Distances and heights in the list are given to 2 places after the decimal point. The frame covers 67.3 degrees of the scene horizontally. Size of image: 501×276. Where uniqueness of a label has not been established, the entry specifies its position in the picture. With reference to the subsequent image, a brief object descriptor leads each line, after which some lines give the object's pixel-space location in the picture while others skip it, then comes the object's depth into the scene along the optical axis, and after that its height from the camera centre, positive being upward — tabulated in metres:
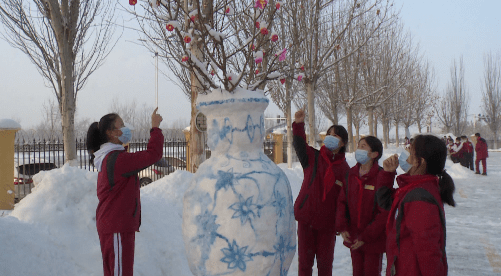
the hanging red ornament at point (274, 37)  3.36 +0.90
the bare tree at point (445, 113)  31.27 +1.84
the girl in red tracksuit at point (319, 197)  3.08 -0.50
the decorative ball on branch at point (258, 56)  3.30 +0.72
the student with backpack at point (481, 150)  14.20 -0.59
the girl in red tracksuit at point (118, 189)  2.79 -0.38
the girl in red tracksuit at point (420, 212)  2.00 -0.43
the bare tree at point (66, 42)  6.92 +1.82
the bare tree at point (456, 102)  30.67 +2.71
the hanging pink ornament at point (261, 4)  3.44 +1.23
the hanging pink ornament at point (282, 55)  3.79 +0.86
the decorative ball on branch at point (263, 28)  3.35 +0.97
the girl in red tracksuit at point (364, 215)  2.84 -0.61
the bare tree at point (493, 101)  32.62 +2.89
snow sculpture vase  2.31 -0.41
